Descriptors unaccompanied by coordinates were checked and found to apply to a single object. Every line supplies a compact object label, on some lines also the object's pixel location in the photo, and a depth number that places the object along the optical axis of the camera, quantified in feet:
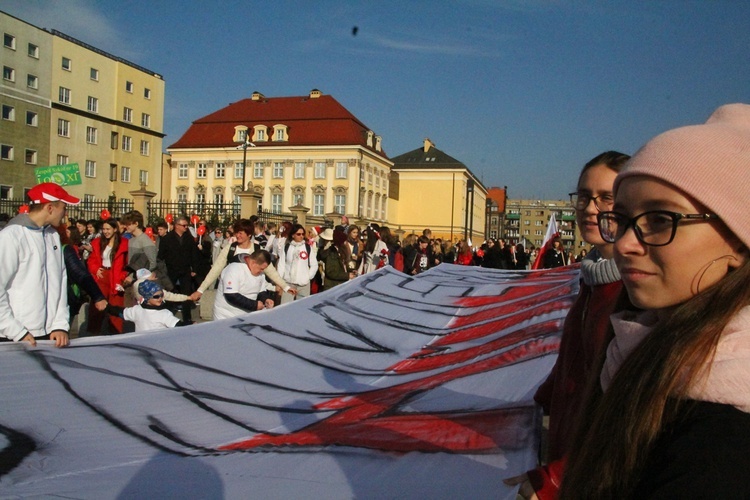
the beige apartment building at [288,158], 211.61
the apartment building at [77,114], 157.07
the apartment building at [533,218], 506.07
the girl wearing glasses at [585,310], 6.56
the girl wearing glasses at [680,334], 3.21
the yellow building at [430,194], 251.80
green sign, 56.54
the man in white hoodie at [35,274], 14.10
